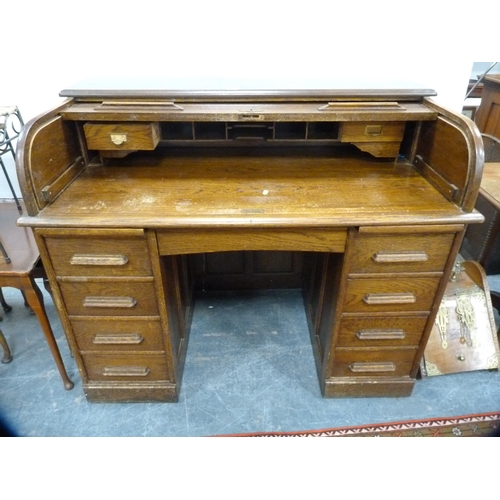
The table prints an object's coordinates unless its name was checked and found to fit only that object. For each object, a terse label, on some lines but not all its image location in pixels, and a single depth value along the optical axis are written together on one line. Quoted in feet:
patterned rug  4.71
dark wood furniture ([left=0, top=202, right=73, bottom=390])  4.34
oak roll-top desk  3.61
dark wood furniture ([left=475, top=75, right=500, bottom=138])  9.39
